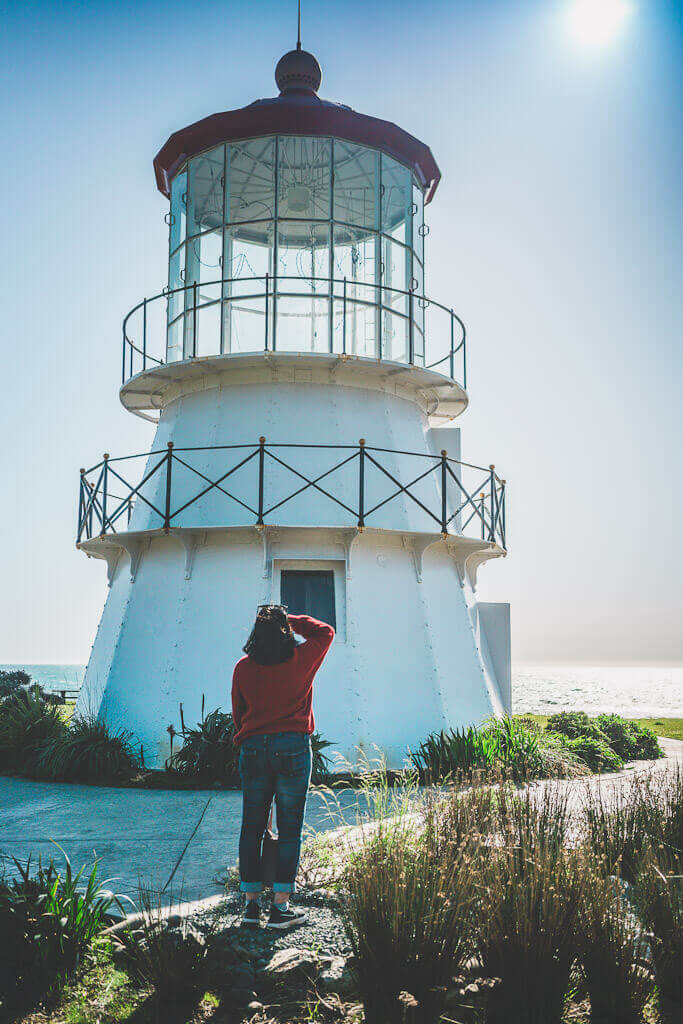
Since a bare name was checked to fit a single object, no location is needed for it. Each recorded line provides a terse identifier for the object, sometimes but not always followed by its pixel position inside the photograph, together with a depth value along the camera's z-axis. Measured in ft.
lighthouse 43.42
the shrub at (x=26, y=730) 43.73
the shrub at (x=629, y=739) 52.37
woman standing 20.07
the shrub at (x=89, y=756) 40.04
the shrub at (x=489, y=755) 39.37
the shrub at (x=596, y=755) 45.52
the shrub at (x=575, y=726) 53.47
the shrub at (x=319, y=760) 38.24
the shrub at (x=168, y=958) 16.65
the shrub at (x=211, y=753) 38.63
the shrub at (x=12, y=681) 92.53
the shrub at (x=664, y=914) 17.71
